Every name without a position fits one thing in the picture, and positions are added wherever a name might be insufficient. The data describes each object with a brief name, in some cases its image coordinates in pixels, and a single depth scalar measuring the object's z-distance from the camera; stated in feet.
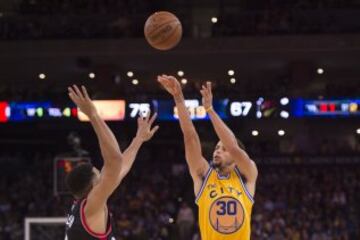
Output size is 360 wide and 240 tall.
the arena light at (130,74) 76.84
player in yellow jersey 20.56
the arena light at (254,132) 73.00
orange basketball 24.94
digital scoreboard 65.36
